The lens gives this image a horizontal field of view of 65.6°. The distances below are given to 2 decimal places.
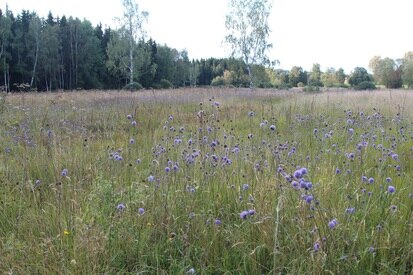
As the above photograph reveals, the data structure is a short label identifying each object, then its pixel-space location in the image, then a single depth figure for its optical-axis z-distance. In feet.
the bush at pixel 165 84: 106.39
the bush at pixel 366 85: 94.50
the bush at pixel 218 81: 167.04
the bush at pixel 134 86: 72.31
